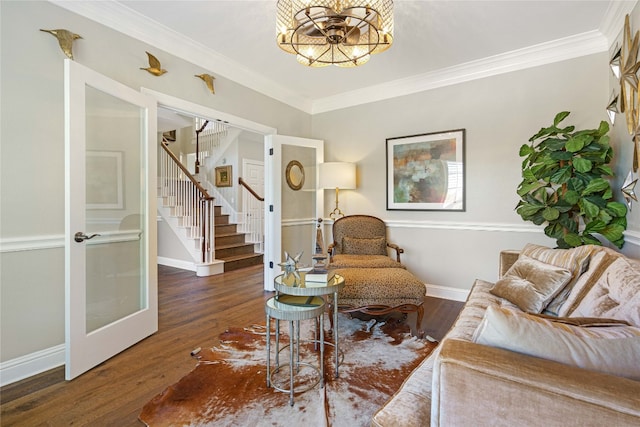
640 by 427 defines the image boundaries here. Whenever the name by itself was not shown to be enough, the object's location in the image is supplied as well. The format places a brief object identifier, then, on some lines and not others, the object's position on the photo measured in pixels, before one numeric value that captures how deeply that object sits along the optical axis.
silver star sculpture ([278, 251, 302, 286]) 2.00
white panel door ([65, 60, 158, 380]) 2.02
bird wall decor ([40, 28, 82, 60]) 2.16
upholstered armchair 3.61
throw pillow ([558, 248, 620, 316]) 1.67
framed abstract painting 3.59
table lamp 4.06
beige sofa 0.73
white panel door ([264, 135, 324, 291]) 4.02
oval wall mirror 4.23
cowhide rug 1.62
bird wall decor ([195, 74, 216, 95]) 3.14
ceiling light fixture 1.81
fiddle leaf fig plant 2.36
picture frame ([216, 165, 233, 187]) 6.97
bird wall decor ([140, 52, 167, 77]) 2.71
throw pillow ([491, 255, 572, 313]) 1.86
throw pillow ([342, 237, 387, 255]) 3.81
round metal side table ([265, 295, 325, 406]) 1.74
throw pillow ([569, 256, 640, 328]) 1.24
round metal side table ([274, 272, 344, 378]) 1.88
